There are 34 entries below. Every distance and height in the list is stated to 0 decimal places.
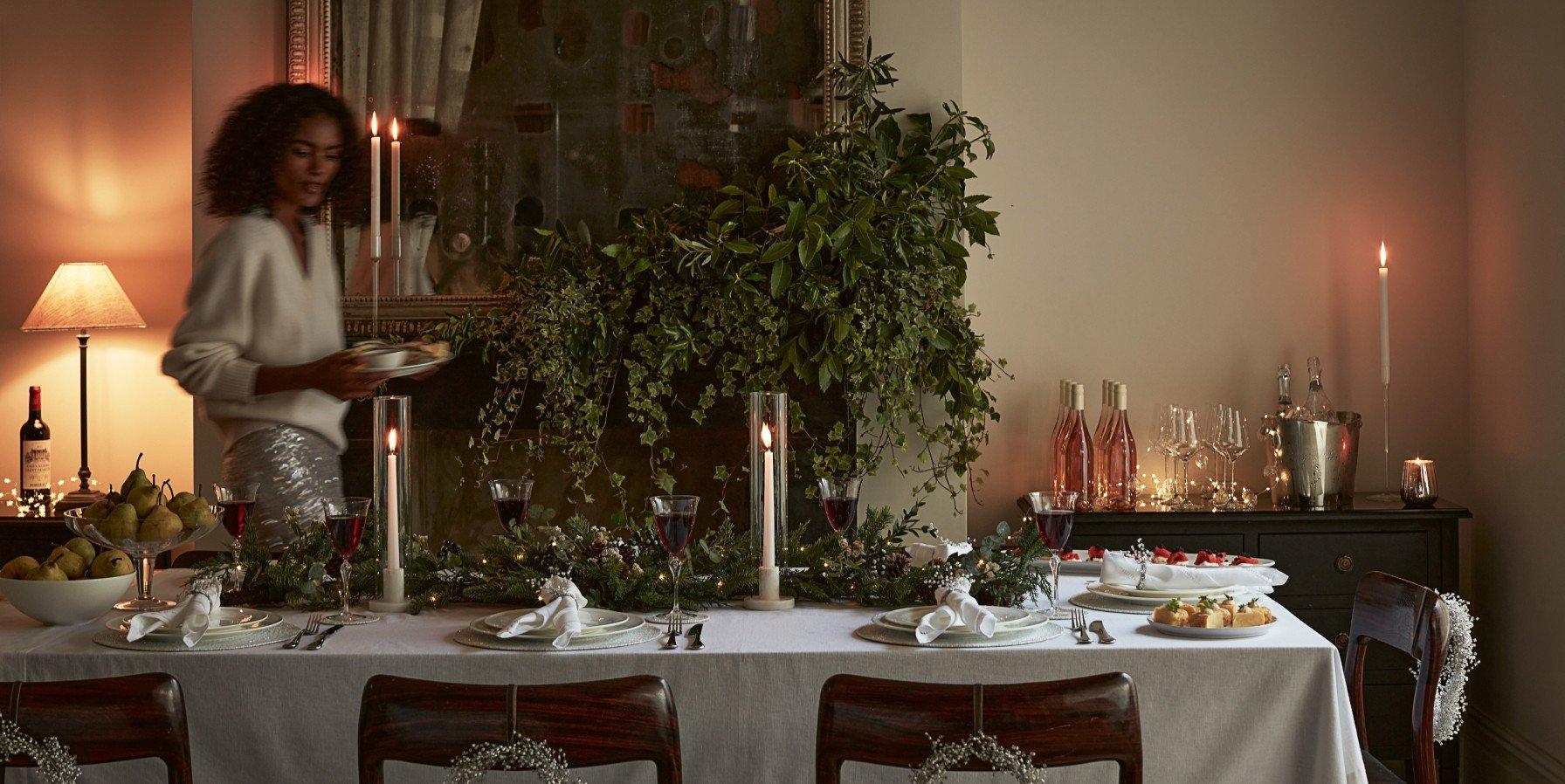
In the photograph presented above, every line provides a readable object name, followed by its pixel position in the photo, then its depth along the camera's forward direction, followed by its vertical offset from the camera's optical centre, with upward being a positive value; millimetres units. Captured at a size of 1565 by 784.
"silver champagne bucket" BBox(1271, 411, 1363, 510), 3246 -185
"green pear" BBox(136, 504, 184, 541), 1955 -186
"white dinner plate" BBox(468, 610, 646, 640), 1745 -319
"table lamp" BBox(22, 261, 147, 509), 3514 +267
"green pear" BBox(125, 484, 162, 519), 1980 -148
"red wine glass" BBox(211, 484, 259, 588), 2023 -165
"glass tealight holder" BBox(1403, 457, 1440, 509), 3203 -238
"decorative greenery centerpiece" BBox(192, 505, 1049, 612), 2025 -276
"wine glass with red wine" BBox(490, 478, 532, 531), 2061 -160
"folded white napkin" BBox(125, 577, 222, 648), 1747 -294
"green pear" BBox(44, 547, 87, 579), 1933 -236
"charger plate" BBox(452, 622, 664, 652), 1730 -328
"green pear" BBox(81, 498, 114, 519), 1980 -165
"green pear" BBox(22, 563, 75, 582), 1893 -248
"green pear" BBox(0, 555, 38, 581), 1912 -242
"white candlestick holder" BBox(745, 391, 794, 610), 2025 -155
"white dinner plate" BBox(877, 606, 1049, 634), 1781 -317
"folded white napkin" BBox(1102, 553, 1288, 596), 2096 -305
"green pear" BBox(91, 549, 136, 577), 1945 -243
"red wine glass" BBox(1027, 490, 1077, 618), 1915 -185
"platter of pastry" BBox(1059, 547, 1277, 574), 2281 -306
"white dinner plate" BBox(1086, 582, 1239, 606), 2025 -321
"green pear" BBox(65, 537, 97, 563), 1970 -220
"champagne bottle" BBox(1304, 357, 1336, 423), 3371 -41
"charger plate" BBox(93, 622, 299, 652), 1745 -325
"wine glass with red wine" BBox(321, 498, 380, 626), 1895 -185
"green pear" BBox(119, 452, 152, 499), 2041 -125
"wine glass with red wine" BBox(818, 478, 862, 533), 2053 -168
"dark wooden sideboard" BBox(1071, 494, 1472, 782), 3162 -391
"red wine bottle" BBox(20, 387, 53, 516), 3498 -154
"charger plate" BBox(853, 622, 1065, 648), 1729 -330
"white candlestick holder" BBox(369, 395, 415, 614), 2031 -145
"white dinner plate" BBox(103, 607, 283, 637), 1773 -312
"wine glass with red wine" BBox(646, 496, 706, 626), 1838 -182
